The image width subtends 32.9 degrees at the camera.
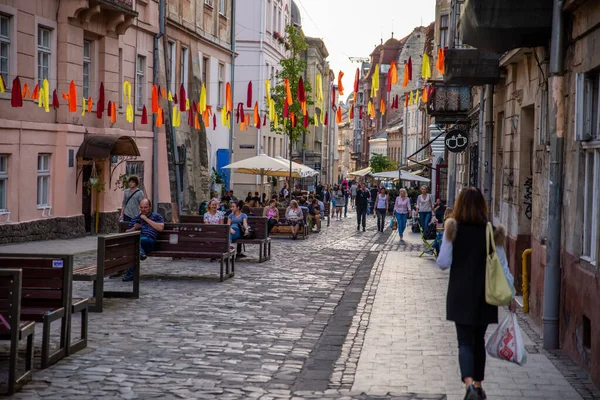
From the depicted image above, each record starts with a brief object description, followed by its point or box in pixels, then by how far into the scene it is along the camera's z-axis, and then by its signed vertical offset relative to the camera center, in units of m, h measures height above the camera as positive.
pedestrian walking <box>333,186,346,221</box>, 50.96 -0.88
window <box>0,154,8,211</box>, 23.45 -0.08
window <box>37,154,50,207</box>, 25.69 -0.06
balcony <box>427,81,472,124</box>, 27.42 +2.30
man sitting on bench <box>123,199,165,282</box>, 16.78 -0.80
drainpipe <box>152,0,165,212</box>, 33.53 +1.78
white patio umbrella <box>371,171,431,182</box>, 51.96 +0.49
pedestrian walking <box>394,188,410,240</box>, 32.09 -0.79
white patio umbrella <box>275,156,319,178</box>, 39.81 +0.53
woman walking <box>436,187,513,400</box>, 7.99 -0.71
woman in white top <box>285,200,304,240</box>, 31.66 -1.11
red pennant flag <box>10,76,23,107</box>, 21.94 +1.76
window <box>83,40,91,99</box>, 28.59 +3.19
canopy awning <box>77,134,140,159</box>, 27.05 +0.88
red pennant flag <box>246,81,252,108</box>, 26.05 +2.24
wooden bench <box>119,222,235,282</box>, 16.97 -1.03
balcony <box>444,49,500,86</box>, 17.05 +2.07
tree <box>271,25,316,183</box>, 42.38 +4.58
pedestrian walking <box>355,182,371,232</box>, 37.62 -0.68
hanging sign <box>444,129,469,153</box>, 23.59 +1.04
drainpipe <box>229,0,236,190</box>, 44.59 +5.97
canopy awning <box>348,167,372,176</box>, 74.19 +0.82
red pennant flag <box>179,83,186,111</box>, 27.86 +2.24
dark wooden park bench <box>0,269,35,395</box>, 7.64 -1.07
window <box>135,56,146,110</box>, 32.81 +3.22
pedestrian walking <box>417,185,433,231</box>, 30.58 -0.65
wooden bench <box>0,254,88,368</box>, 9.10 -0.97
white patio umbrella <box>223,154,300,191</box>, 37.22 +0.60
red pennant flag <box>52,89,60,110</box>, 24.87 +1.88
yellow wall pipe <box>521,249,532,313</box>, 13.29 -1.27
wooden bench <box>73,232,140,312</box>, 12.41 -1.12
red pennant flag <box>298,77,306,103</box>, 25.07 +2.26
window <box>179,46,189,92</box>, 38.59 +4.31
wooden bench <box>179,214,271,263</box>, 21.39 -1.03
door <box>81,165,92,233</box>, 28.39 -0.69
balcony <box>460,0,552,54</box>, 11.32 +1.92
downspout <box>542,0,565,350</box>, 10.62 +0.01
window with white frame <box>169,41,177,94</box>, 37.03 +4.38
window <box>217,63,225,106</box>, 44.25 +4.20
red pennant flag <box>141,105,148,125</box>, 28.14 +1.72
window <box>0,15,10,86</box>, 23.50 +3.01
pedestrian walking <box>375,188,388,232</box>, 37.43 -0.88
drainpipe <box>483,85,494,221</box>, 19.23 +0.89
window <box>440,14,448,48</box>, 43.53 +6.80
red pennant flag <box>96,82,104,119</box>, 25.64 +1.94
